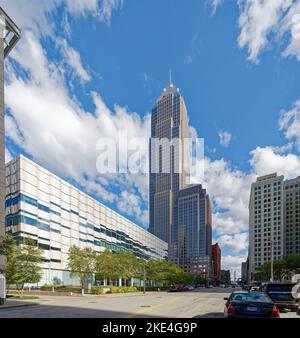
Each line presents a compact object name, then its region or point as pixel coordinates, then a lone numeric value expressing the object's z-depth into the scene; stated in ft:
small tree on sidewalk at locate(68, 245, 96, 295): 199.62
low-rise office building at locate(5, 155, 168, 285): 220.23
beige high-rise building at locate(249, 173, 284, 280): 609.42
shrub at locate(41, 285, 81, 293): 197.47
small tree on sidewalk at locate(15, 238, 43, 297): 134.10
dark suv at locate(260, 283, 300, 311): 77.38
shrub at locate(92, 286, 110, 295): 192.95
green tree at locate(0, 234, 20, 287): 134.62
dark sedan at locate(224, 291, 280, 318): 43.09
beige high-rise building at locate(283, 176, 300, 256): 591.74
